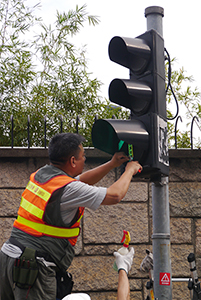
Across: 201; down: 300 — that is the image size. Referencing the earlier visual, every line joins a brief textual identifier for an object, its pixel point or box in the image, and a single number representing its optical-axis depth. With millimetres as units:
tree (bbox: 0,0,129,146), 5219
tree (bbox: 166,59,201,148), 6780
